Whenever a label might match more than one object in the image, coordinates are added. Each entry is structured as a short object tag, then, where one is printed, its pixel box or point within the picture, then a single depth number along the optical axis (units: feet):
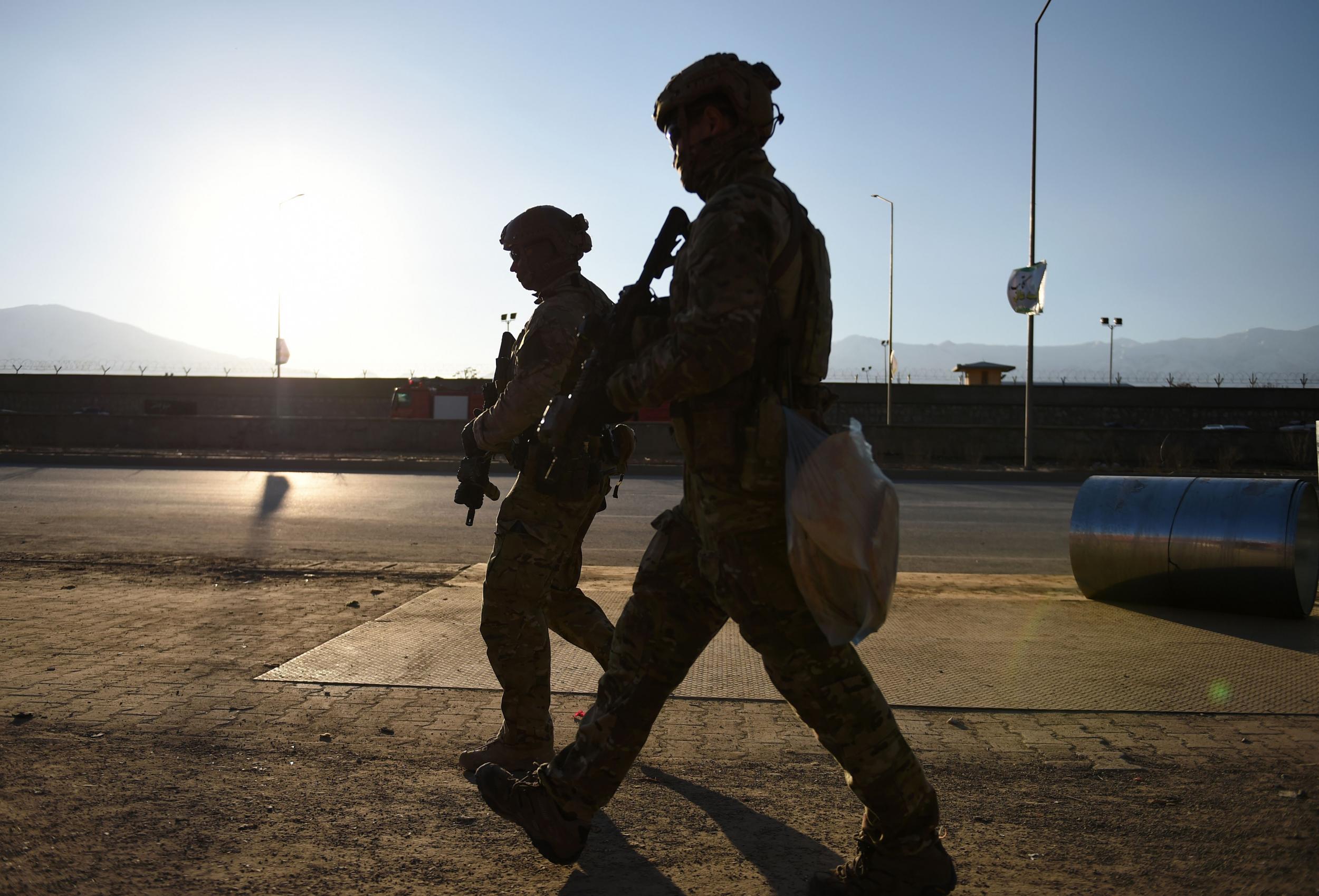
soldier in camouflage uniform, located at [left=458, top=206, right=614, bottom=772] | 10.93
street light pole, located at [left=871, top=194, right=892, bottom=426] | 107.86
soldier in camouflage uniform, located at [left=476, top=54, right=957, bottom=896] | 7.63
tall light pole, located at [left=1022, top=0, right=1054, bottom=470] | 69.62
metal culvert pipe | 18.17
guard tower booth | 166.71
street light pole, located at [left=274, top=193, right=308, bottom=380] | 108.68
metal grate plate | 14.03
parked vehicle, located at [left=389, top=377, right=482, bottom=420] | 103.71
